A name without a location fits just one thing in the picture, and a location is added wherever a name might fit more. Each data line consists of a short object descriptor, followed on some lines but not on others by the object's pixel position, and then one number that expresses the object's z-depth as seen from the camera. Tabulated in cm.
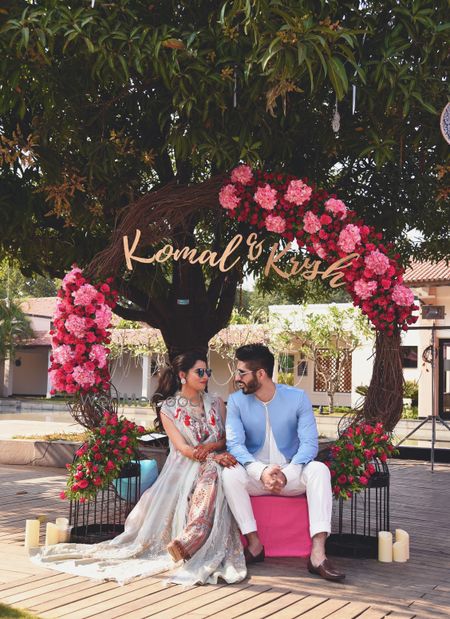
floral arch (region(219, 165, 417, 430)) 649
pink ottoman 577
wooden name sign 665
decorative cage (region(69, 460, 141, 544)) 614
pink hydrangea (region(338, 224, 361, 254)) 657
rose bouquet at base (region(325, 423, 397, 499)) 587
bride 523
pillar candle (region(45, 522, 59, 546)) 596
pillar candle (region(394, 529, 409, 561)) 592
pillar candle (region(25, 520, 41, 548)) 593
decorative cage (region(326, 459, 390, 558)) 598
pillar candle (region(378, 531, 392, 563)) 584
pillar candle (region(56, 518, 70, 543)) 604
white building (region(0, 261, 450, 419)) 2256
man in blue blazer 554
